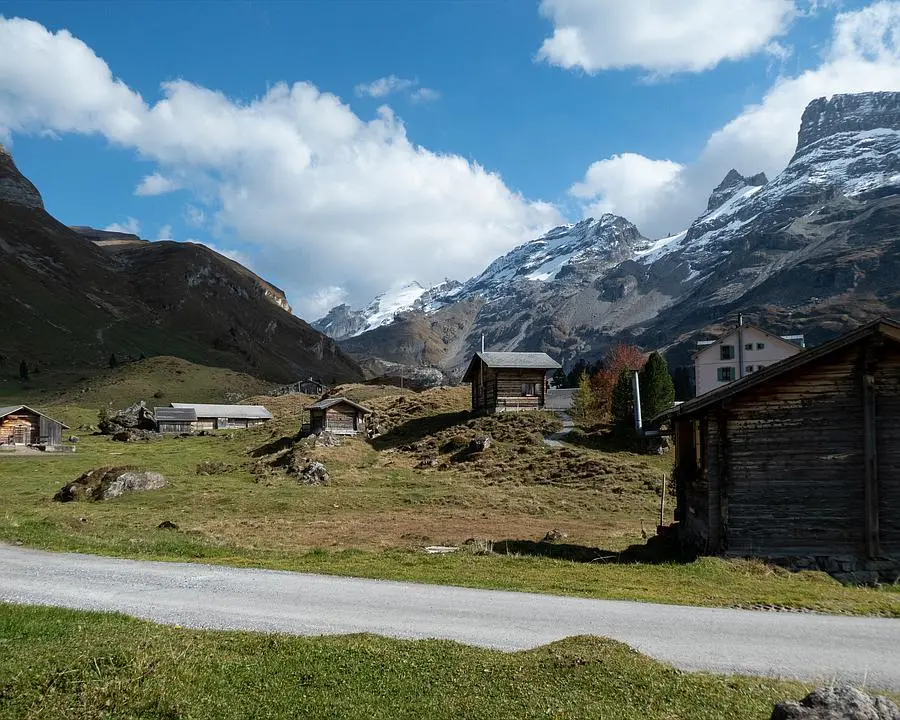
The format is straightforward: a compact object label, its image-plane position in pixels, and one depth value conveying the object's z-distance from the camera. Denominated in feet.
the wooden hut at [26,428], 244.01
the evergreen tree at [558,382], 475.31
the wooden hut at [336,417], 225.76
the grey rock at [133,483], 129.80
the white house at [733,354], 267.39
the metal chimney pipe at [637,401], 178.43
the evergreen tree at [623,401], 204.33
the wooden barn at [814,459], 64.18
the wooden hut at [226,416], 319.06
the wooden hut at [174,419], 305.94
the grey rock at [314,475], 152.05
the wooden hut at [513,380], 226.79
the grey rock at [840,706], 20.36
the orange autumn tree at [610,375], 236.43
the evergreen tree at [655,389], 201.87
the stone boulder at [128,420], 300.61
